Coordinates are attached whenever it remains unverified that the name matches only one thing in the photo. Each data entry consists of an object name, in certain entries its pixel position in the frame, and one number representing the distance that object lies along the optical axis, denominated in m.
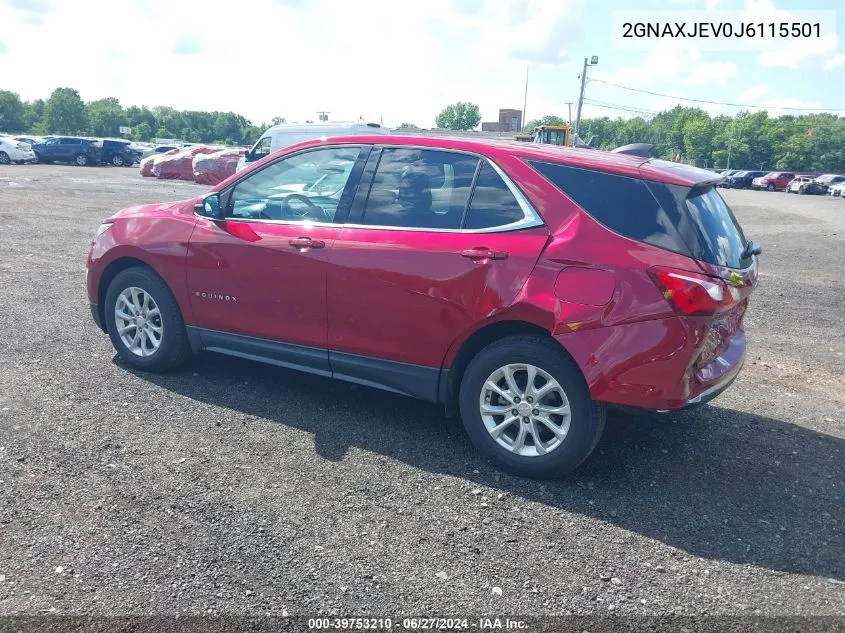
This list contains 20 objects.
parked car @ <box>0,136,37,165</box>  38.09
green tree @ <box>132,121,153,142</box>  125.75
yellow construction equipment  37.21
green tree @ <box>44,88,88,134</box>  115.25
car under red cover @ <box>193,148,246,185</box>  28.78
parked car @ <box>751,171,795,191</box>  58.78
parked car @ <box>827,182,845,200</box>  49.34
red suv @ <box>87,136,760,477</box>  3.87
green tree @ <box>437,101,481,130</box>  123.94
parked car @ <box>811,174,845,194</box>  54.12
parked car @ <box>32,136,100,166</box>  41.00
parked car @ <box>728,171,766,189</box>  61.25
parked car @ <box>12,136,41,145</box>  41.88
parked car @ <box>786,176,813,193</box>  55.03
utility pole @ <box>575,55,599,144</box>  59.91
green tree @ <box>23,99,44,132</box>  116.69
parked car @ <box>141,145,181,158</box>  47.16
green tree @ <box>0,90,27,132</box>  113.19
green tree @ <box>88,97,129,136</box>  122.62
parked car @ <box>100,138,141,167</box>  42.84
